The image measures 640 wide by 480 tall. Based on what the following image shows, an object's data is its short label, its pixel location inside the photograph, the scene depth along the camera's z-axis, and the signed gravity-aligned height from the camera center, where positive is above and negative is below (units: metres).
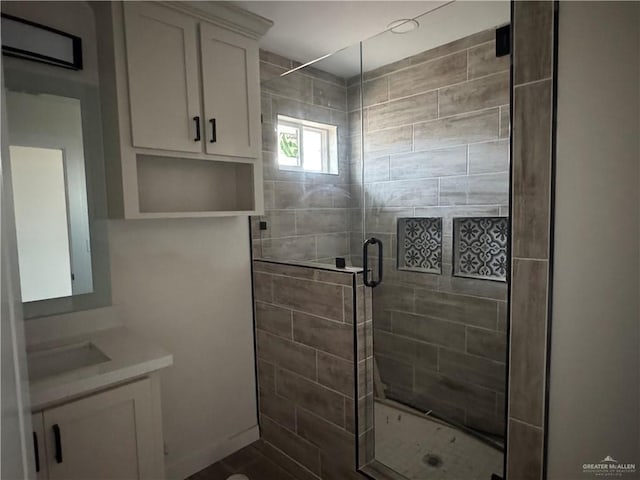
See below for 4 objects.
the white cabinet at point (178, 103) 1.56 +0.53
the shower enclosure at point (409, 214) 1.94 -0.02
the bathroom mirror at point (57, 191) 1.52 +0.12
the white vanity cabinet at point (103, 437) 1.21 -0.78
